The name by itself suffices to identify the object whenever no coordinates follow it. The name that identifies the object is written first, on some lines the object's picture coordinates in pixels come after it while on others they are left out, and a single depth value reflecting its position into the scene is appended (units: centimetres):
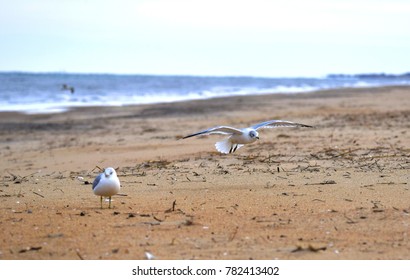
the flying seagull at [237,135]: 2111
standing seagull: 1421
